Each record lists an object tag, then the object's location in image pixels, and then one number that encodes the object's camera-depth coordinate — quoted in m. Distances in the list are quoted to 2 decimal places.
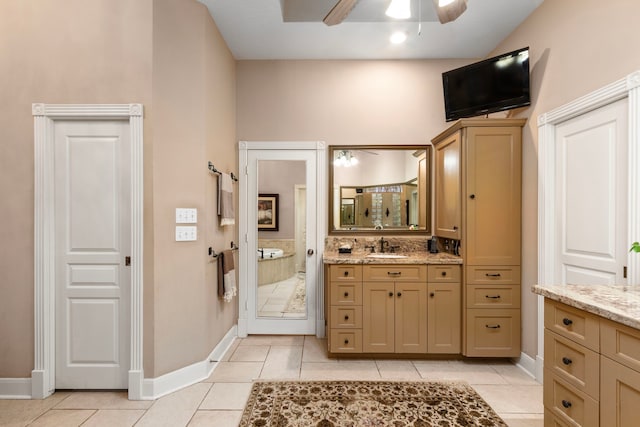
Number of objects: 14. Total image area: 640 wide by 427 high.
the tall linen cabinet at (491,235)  2.72
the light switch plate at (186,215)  2.37
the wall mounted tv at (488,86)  2.61
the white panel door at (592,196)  1.91
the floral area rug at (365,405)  2.00
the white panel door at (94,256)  2.32
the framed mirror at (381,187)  3.39
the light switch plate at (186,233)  2.38
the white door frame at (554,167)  1.77
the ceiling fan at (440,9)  1.67
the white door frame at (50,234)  2.25
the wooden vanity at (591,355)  1.19
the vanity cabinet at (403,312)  2.79
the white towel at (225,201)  2.79
